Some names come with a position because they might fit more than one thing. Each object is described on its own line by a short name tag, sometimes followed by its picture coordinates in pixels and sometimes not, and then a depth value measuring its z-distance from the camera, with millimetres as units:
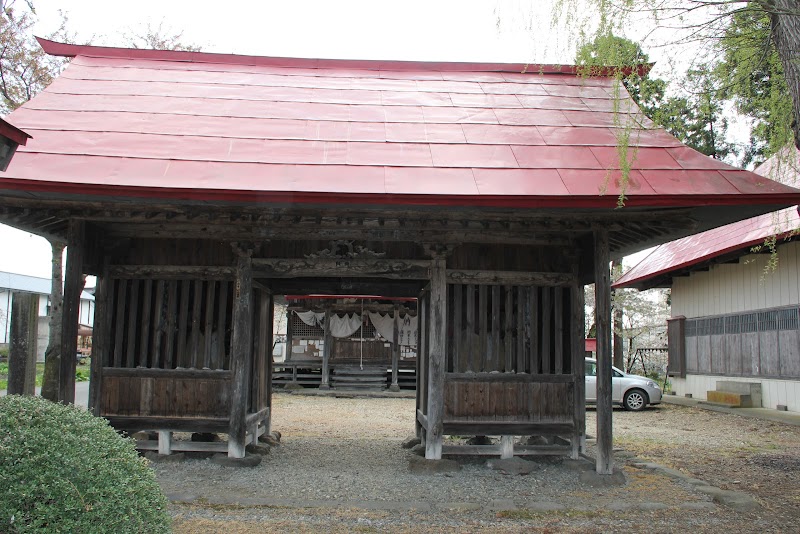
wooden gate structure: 7188
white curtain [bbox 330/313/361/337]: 22938
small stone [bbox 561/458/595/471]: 8422
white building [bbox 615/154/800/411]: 14789
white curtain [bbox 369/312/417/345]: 22734
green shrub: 3246
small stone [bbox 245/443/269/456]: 9522
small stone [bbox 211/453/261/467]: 8398
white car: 18203
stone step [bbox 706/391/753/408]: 16219
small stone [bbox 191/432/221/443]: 9750
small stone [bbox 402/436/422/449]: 10477
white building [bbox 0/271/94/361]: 28977
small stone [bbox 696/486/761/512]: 7016
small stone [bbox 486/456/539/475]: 8445
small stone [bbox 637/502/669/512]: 6874
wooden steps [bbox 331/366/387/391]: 22672
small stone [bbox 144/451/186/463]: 8617
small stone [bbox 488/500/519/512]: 6812
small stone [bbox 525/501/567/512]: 6809
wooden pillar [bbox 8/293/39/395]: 5625
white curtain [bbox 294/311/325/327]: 23391
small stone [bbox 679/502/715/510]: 6953
